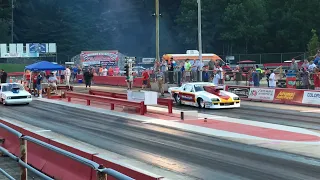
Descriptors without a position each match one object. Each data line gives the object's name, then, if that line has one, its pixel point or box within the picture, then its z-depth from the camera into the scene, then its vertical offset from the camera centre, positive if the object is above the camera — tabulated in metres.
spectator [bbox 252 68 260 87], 30.56 -0.36
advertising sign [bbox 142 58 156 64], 78.18 +2.34
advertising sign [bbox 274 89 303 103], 24.34 -1.18
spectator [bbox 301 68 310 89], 26.45 -0.33
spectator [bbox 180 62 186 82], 35.41 -0.17
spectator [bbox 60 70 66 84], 46.38 -0.29
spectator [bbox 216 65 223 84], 31.84 +0.05
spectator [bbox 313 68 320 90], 25.64 -0.32
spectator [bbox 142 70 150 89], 38.81 -0.52
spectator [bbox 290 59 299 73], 29.73 +0.43
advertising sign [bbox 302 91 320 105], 23.21 -1.24
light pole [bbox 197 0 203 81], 34.04 +3.25
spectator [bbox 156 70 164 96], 32.17 -0.73
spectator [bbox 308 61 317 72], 27.63 +0.40
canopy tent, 33.16 +0.54
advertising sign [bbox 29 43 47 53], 83.49 +4.90
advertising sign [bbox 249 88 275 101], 26.43 -1.20
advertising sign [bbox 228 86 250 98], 28.49 -1.09
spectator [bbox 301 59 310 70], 28.43 +0.50
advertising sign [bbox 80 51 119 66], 63.41 +2.41
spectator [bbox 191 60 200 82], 34.72 +0.06
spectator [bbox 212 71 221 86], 31.73 -0.30
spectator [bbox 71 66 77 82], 52.58 +0.02
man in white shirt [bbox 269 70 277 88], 28.75 -0.47
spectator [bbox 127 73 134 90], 35.59 -0.47
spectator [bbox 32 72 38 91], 33.41 -0.50
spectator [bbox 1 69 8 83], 38.06 -0.22
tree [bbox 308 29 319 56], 63.91 +4.16
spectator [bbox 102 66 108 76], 49.79 +0.23
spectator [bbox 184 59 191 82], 35.12 +0.30
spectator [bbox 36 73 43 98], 32.96 -0.86
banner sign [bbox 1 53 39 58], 81.79 +3.54
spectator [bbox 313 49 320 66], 29.48 +0.81
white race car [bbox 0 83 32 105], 26.27 -1.15
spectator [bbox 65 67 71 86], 40.04 +0.01
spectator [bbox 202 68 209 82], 33.91 -0.13
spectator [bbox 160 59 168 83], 38.19 +0.58
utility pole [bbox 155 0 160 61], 38.62 +3.68
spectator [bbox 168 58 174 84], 36.41 +0.32
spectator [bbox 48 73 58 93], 32.98 -0.61
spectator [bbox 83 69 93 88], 40.58 -0.26
